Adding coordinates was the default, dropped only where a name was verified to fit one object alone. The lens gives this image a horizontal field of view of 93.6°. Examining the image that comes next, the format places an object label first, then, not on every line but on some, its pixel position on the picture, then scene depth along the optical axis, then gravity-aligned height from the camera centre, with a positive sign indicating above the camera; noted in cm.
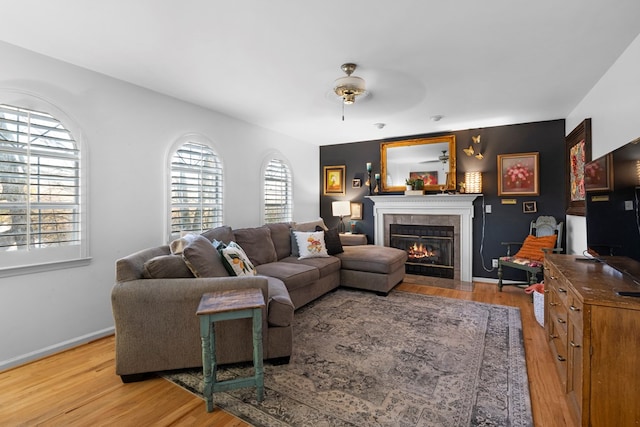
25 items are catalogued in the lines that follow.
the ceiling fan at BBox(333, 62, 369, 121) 262 +113
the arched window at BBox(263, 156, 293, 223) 483 +36
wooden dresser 139 -69
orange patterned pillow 392 -45
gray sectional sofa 205 -71
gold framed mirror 486 +85
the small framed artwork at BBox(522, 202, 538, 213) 431 +8
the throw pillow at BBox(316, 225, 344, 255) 432 -44
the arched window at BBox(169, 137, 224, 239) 342 +30
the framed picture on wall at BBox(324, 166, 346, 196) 593 +64
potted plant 504 +50
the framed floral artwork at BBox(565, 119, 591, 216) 311 +57
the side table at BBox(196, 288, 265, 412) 177 -71
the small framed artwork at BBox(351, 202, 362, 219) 571 +5
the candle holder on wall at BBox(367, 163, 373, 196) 563 +57
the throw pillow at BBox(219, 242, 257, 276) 257 -43
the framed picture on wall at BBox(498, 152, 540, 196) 429 +55
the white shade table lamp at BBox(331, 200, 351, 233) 555 +9
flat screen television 162 +3
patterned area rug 176 -117
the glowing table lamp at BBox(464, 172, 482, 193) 463 +47
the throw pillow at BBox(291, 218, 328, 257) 423 -23
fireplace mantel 469 +7
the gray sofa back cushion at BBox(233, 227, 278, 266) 362 -39
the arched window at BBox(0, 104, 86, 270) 226 +18
